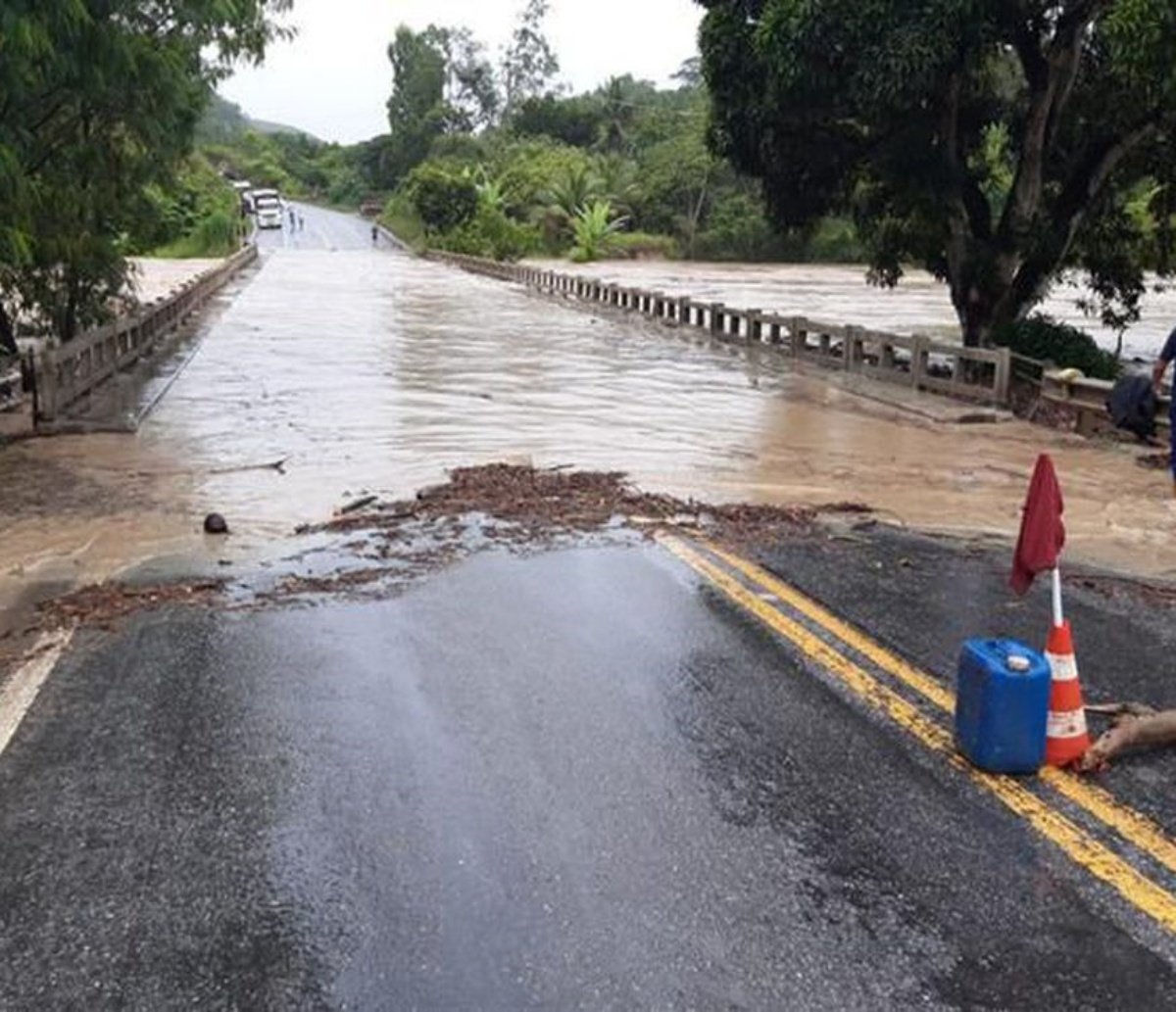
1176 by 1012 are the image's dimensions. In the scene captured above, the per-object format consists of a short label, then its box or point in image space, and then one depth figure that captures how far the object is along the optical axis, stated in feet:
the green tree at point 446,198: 259.19
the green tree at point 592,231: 244.63
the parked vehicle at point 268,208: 333.42
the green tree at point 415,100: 436.35
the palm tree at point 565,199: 260.83
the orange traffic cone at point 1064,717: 16.29
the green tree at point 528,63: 460.55
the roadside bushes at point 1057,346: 62.59
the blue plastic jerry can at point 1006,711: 15.74
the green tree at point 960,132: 55.62
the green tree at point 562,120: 371.97
